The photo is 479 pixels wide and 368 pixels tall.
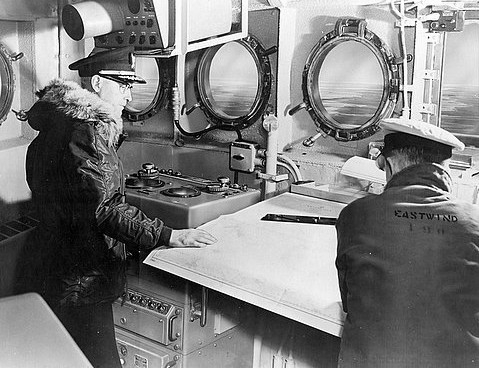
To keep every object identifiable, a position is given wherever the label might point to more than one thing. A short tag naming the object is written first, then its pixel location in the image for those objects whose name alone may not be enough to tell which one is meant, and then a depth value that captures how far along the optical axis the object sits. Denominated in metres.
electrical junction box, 2.27
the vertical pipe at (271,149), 2.18
